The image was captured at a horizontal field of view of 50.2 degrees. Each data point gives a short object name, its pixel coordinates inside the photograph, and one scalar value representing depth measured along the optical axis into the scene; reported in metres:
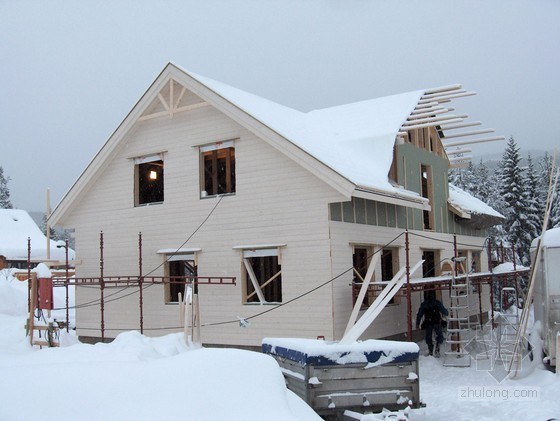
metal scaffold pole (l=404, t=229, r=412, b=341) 14.73
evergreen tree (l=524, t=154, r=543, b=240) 45.50
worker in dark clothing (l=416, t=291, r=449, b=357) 16.41
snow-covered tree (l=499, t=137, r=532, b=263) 45.62
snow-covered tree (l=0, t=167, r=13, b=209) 76.89
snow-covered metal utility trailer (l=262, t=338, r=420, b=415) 9.62
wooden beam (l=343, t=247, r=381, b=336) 14.30
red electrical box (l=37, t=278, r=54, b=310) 17.52
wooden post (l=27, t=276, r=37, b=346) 16.66
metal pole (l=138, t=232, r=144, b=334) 17.34
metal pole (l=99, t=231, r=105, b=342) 18.02
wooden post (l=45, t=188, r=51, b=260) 20.16
